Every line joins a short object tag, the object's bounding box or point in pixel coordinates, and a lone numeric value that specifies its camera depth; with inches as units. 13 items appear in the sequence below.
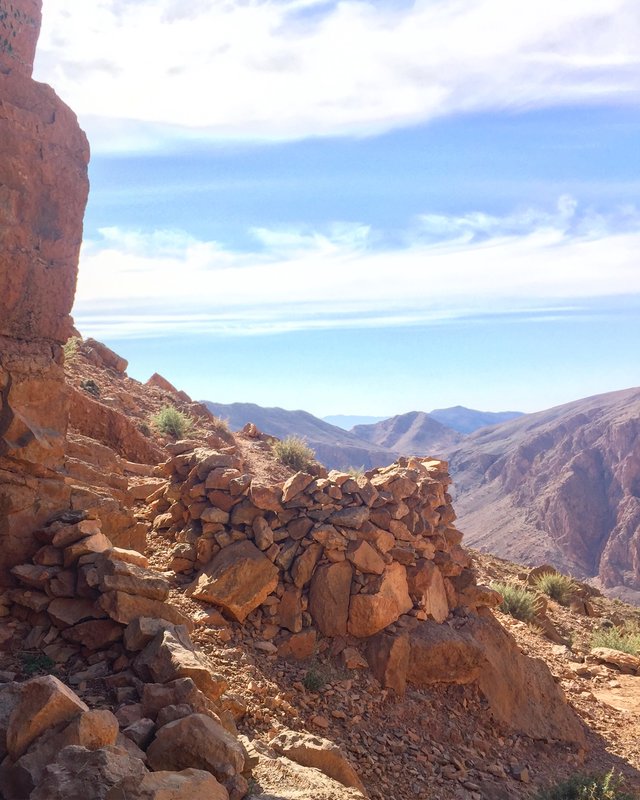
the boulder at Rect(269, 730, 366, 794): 209.2
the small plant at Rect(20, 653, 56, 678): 207.5
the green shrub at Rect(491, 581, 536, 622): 483.2
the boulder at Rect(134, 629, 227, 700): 195.2
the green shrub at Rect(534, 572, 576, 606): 622.2
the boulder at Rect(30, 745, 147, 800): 130.3
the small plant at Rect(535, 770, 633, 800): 263.1
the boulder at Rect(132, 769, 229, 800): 133.4
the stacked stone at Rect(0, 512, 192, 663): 220.4
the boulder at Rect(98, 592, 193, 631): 218.4
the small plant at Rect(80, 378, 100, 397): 598.3
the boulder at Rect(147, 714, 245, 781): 159.8
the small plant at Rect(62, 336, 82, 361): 634.6
